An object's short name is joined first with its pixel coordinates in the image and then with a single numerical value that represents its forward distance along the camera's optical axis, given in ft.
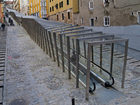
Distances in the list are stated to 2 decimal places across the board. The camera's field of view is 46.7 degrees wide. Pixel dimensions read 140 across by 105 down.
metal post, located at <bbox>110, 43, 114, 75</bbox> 23.72
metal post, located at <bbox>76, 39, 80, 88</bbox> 21.26
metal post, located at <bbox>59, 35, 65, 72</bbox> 27.62
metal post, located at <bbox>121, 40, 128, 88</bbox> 20.98
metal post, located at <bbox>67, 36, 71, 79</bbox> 24.29
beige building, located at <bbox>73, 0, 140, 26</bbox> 42.44
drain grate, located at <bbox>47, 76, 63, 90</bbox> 23.63
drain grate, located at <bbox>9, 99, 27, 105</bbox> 19.63
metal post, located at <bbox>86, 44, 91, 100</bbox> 17.98
